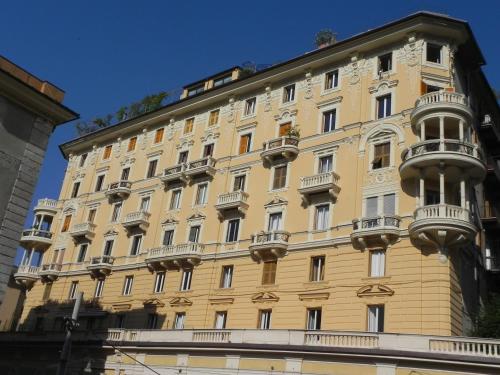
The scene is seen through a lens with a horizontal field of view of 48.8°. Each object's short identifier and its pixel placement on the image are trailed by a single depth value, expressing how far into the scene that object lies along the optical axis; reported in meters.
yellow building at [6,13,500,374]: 30.25
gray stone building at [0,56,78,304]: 22.80
